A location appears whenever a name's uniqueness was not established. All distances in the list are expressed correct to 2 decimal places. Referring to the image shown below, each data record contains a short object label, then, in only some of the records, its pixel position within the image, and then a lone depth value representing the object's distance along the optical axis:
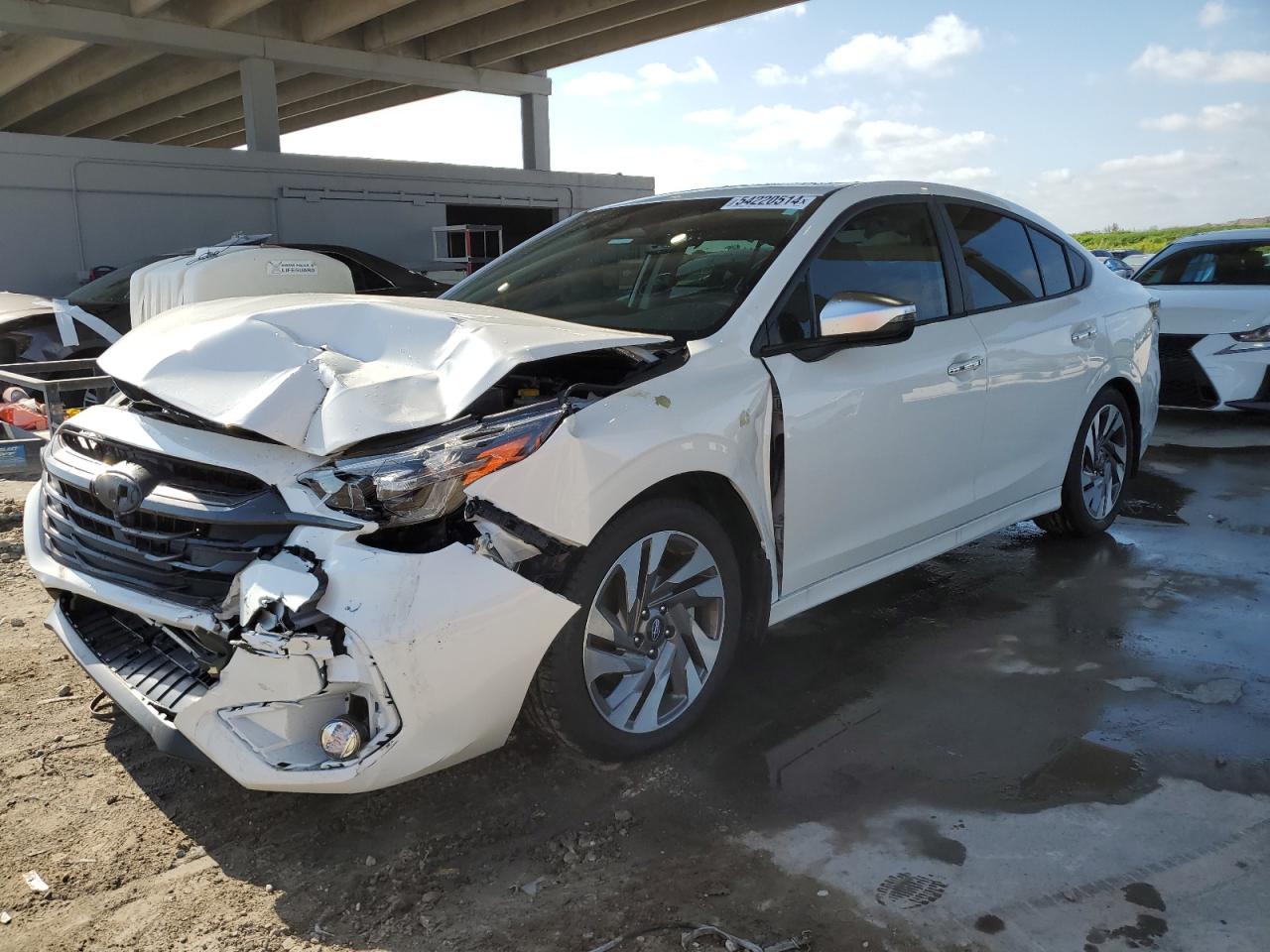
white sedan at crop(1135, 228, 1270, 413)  8.21
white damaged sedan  2.43
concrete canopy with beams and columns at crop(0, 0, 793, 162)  18.02
